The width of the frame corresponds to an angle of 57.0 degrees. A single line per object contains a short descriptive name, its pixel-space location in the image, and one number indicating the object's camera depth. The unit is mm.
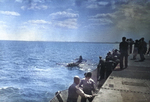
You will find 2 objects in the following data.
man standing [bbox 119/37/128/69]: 9518
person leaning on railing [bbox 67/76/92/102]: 4748
